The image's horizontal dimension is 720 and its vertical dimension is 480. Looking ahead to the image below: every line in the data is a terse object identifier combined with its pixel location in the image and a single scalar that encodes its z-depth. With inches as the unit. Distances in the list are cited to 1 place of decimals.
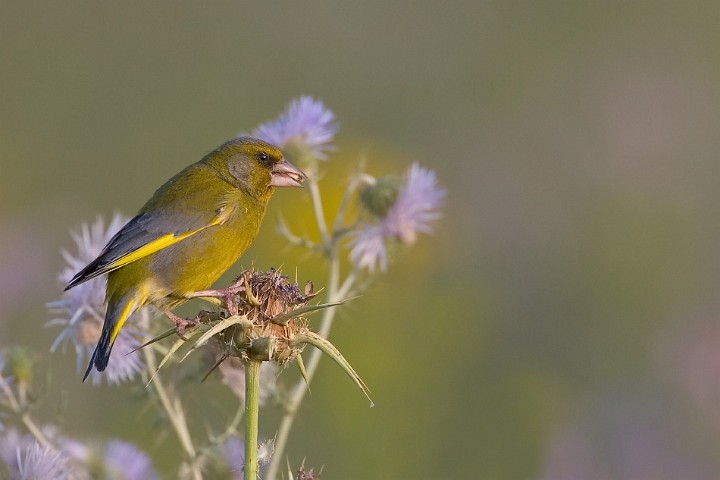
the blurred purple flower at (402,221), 359.6
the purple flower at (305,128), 365.1
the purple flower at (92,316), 300.0
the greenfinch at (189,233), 294.2
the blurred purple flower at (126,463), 270.6
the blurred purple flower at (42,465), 226.4
